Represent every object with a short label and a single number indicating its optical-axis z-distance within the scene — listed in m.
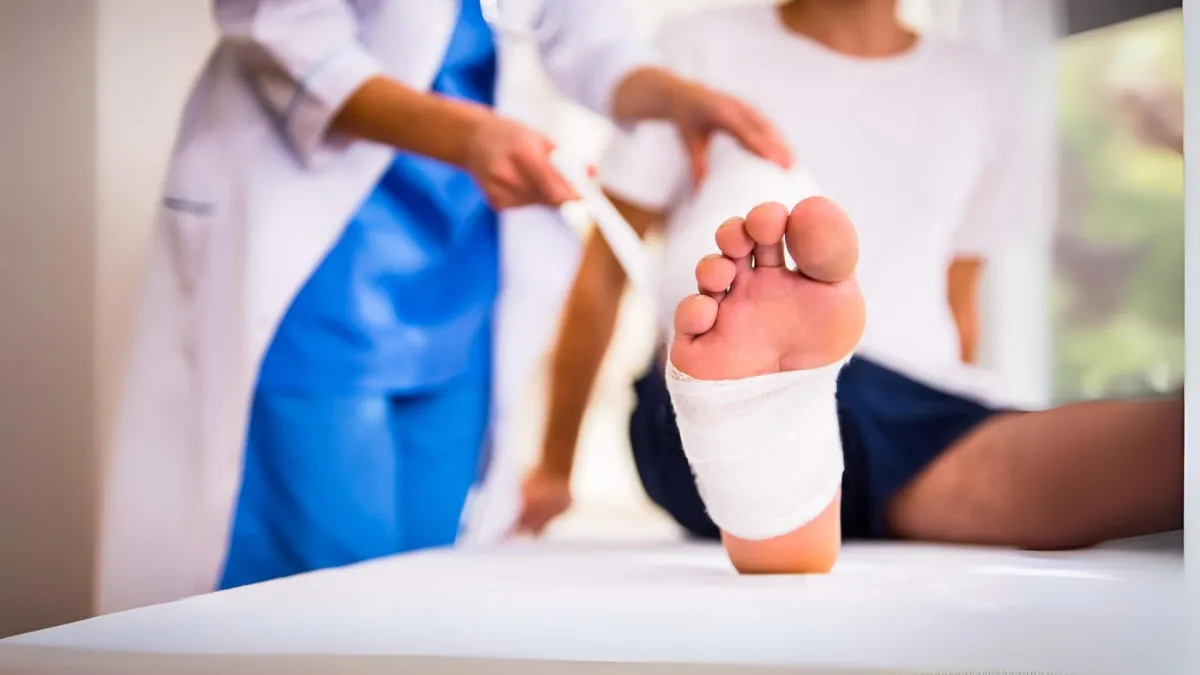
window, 1.22
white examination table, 0.76
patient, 1.17
